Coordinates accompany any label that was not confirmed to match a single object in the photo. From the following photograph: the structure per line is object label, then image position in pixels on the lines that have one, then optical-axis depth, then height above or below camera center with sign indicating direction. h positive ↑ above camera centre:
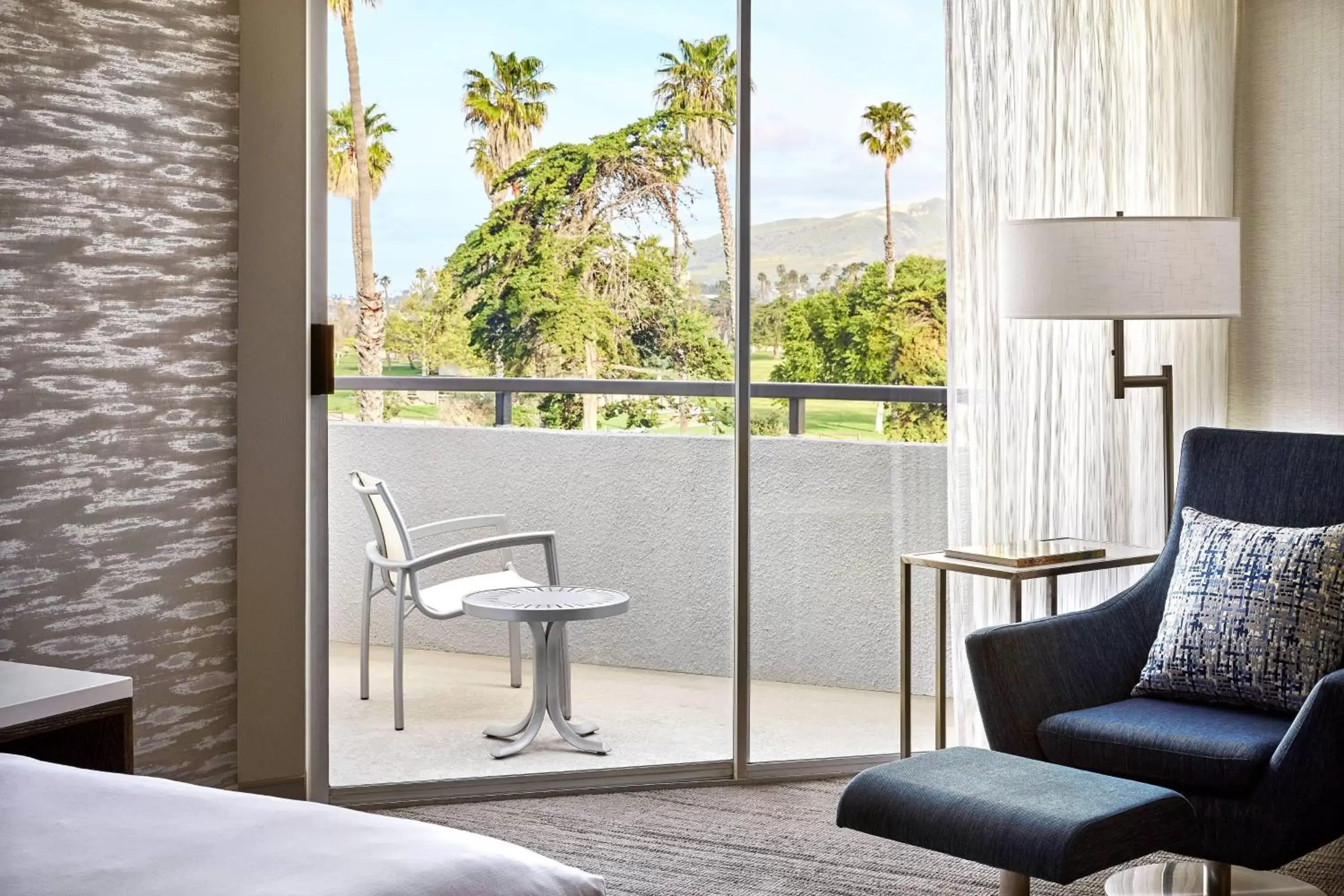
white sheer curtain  3.91 +0.61
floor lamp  3.28 +0.33
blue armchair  2.61 -0.66
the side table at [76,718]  2.37 -0.56
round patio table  3.68 -0.59
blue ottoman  2.27 -0.71
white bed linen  1.49 -0.52
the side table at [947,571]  3.43 -0.45
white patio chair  3.65 -0.44
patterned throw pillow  2.88 -0.47
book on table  3.45 -0.38
